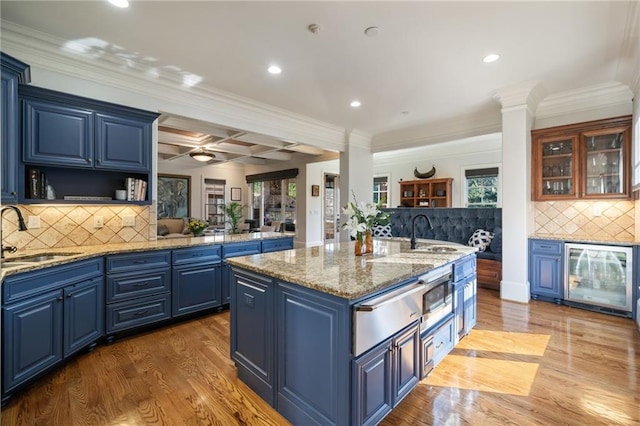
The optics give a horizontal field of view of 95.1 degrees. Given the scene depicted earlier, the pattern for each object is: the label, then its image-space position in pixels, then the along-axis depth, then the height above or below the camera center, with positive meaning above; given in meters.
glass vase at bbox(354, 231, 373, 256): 2.42 -0.26
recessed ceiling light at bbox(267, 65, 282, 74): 3.17 +1.59
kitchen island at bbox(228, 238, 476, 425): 1.46 -0.72
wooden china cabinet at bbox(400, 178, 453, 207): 8.12 +0.60
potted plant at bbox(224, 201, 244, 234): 7.45 -0.04
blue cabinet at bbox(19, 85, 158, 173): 2.52 +0.77
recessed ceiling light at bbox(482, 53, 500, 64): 2.93 +1.58
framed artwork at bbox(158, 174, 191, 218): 8.41 +0.53
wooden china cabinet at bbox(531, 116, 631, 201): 3.58 +0.69
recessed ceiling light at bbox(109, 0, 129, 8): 2.17 +1.57
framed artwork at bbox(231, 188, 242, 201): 9.88 +0.66
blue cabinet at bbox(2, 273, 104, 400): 1.87 -0.84
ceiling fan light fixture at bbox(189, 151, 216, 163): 5.85 +1.18
